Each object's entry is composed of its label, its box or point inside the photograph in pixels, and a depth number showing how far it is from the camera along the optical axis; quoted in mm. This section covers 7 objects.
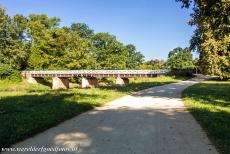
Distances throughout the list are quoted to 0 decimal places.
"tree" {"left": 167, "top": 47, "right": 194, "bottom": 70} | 70606
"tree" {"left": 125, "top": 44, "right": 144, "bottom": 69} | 70606
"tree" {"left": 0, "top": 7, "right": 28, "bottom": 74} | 40485
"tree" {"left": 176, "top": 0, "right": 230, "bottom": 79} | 29273
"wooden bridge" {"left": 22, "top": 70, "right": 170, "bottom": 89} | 39721
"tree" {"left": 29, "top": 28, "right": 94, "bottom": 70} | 41823
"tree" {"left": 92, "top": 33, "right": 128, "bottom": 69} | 51698
